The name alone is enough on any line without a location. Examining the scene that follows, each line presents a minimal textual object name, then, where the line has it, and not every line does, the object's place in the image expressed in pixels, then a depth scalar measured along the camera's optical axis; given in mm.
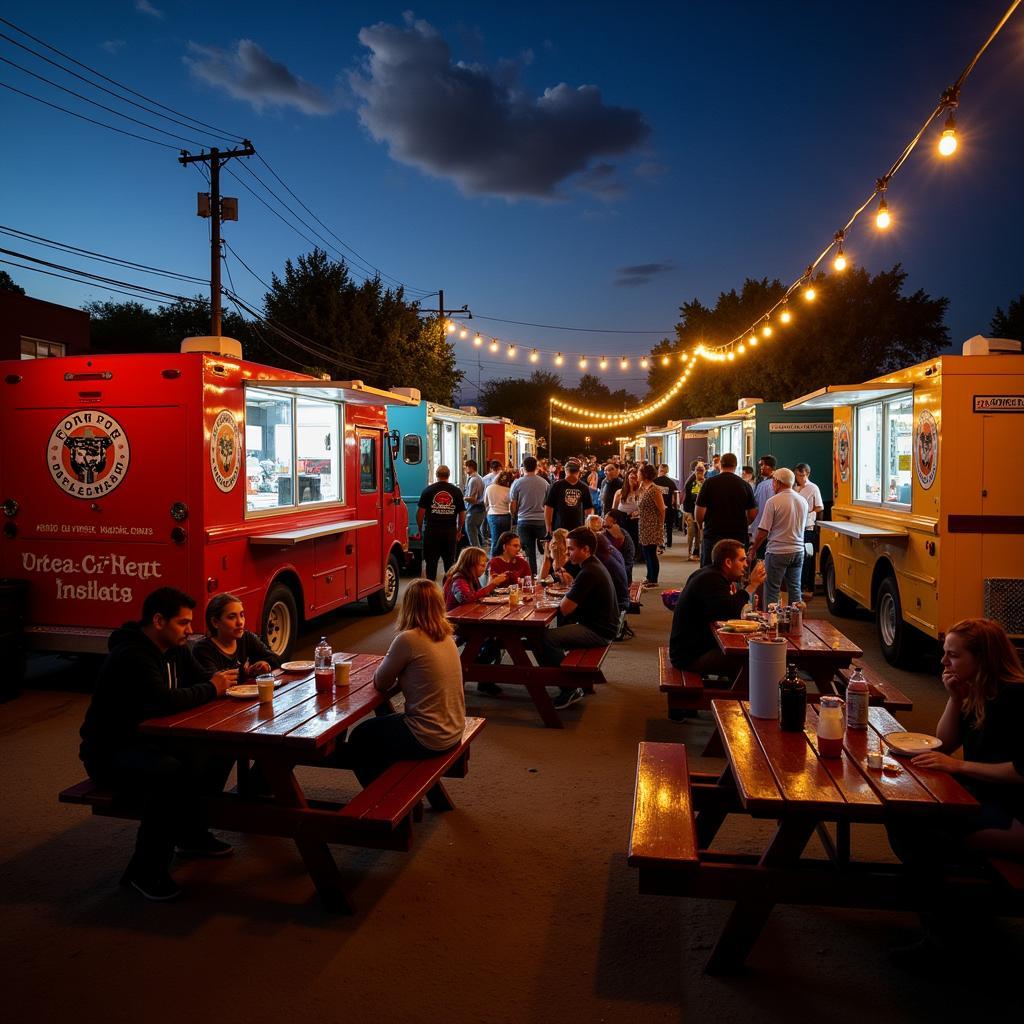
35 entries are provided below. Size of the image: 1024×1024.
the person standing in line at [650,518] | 13023
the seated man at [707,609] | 6406
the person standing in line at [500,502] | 13961
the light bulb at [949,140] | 6836
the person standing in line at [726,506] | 10885
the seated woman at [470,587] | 7617
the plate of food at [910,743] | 3494
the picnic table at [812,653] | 5773
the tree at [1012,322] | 42062
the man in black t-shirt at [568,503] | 12211
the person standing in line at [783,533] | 9359
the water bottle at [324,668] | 4570
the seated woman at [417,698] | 4352
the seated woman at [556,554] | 9509
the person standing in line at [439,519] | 11695
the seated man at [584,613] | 7133
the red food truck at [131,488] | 6984
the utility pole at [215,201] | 20406
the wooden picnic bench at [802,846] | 3105
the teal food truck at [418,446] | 15023
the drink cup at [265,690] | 4266
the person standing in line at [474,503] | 14930
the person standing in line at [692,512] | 18000
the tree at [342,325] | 31328
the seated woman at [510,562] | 8922
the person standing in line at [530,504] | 12977
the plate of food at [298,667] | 4938
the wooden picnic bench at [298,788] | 3756
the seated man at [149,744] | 3910
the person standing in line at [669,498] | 17062
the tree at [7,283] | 37922
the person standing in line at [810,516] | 11984
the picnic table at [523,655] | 6637
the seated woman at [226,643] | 4688
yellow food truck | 7055
